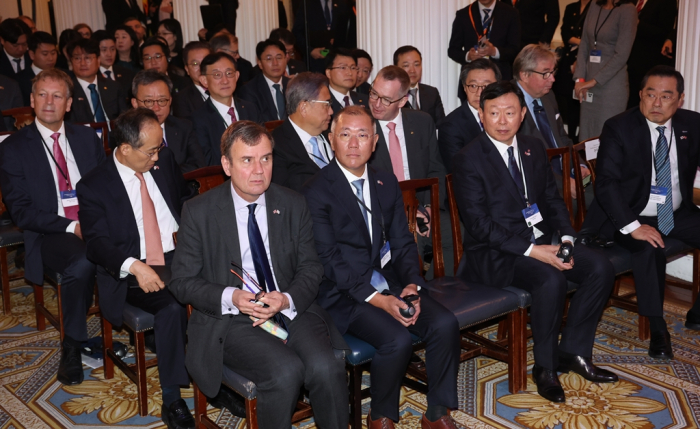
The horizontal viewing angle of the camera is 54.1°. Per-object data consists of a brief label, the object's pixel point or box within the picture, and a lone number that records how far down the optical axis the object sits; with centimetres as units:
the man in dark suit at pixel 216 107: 478
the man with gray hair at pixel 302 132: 376
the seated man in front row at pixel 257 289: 250
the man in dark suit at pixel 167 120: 421
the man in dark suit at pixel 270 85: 602
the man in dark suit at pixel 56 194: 343
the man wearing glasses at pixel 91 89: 595
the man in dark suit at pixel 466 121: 424
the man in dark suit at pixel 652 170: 384
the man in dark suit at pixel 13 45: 697
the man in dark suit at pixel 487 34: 555
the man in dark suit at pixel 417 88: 528
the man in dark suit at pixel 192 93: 547
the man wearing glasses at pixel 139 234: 296
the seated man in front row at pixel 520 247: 324
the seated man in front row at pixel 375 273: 277
